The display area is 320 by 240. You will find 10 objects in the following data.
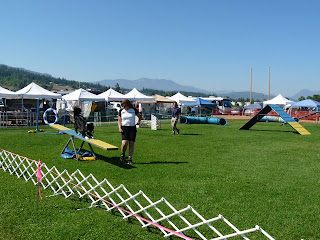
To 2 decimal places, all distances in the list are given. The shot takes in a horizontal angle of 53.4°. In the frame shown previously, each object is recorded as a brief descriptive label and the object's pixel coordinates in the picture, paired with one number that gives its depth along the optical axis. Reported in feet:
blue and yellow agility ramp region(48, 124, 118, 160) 25.23
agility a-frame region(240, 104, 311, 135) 60.02
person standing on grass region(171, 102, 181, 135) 52.21
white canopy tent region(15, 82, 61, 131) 73.31
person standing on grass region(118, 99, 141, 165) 26.30
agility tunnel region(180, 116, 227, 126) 82.24
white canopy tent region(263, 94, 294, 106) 129.06
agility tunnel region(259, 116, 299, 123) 92.11
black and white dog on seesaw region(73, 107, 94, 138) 29.30
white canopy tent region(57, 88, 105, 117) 86.48
